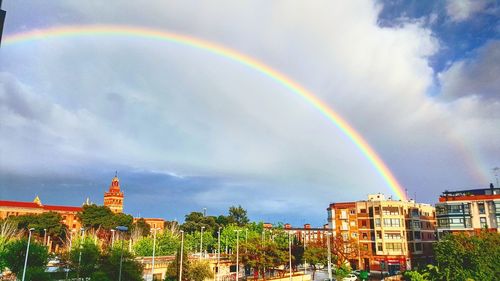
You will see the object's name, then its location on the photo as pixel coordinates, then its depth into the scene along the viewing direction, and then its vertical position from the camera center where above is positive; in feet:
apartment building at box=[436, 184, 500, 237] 222.73 +11.36
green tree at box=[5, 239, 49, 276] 137.08 -8.23
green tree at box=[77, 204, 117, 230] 322.75 +12.29
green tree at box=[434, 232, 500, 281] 125.08 -7.66
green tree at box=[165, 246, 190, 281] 138.06 -13.17
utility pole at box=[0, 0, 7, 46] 40.82 +21.89
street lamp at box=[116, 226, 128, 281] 116.06 +1.28
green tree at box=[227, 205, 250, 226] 372.79 +16.46
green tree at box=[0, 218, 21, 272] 150.11 +1.38
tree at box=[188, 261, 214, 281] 142.51 -13.75
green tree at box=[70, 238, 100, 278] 146.51 -10.11
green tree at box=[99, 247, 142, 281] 133.28 -11.79
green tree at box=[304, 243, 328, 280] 202.80 -11.24
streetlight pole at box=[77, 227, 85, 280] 144.88 -9.74
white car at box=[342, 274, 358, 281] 192.82 -21.74
